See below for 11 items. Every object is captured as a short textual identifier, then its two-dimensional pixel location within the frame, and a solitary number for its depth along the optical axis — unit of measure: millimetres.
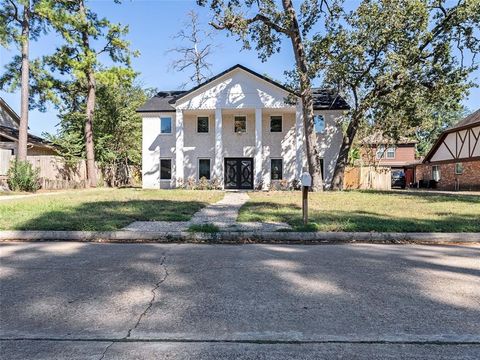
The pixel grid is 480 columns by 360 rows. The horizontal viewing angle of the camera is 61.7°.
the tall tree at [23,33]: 23328
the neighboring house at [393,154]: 41562
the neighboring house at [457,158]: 31391
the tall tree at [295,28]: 21625
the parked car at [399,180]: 41000
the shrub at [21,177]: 21516
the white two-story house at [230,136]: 27734
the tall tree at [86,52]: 27177
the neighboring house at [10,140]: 23531
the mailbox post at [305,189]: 8879
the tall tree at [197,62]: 41312
